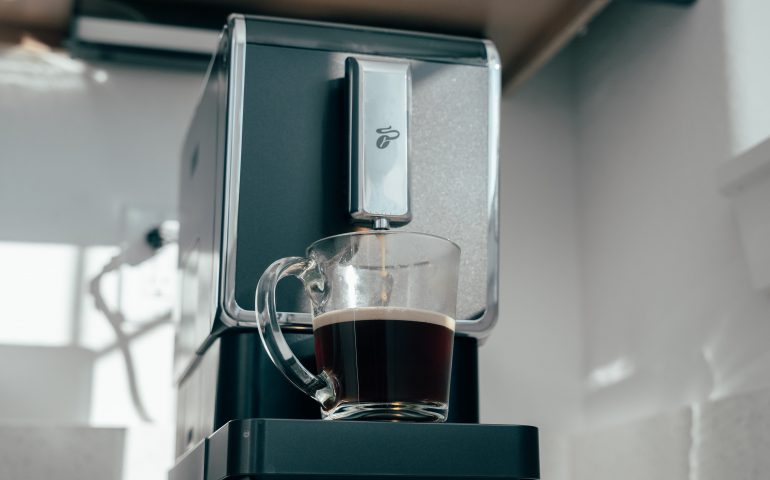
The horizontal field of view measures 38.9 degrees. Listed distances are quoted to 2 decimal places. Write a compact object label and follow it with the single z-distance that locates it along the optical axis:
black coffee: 0.81
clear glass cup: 0.81
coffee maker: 0.90
